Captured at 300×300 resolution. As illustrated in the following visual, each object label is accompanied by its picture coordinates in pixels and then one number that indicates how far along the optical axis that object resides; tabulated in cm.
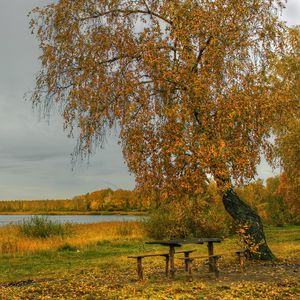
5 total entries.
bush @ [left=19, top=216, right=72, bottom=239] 2788
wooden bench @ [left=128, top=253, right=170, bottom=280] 1185
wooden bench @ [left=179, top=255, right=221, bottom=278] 1192
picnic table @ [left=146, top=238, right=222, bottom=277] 1201
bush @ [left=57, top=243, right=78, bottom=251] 2389
